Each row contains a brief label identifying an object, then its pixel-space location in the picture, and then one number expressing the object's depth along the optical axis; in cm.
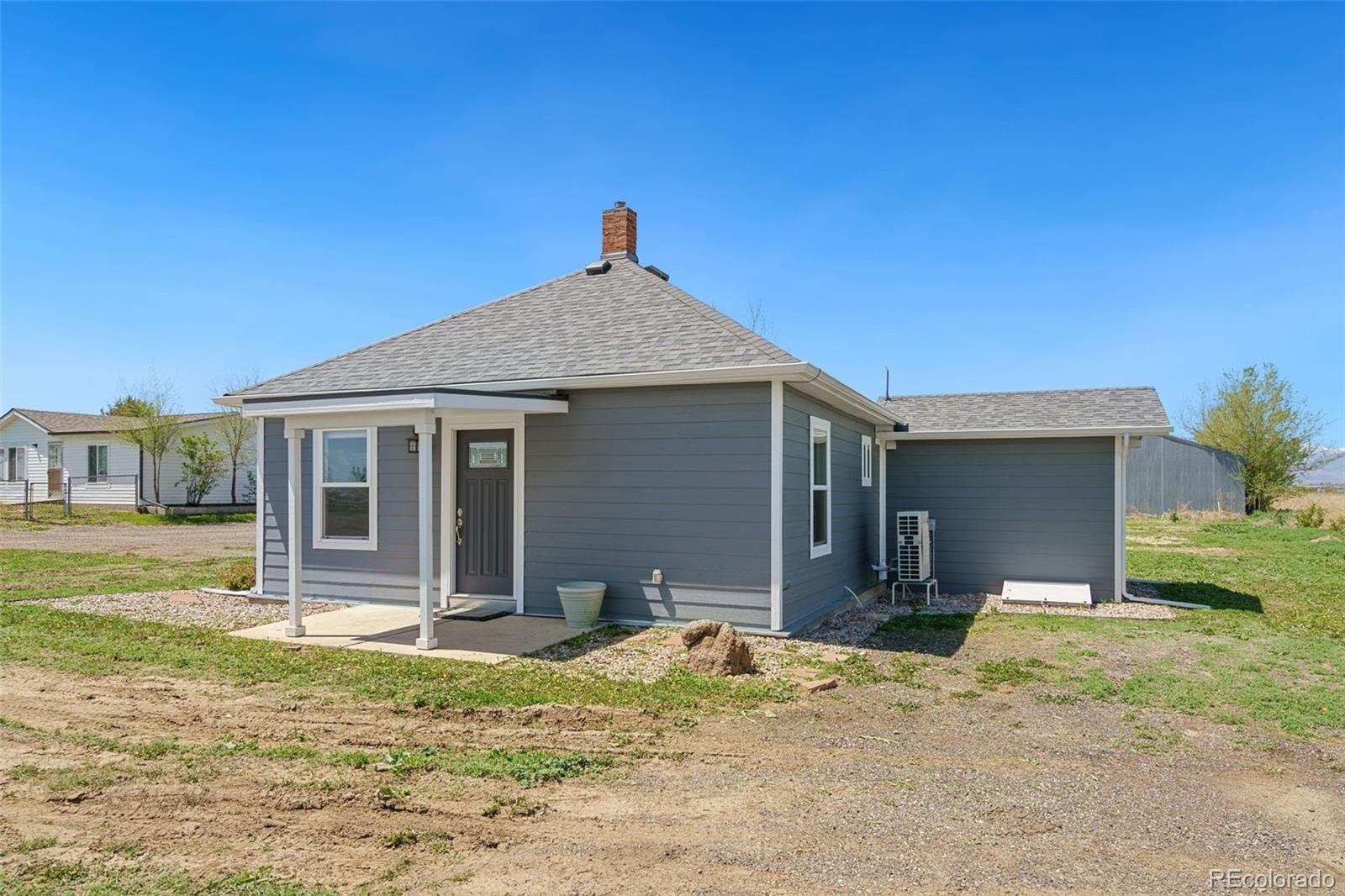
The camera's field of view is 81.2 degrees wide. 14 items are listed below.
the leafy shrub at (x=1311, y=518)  2264
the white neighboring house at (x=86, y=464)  2883
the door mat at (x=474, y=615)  878
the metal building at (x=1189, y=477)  2659
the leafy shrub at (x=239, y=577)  1089
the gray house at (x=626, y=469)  797
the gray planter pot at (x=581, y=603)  812
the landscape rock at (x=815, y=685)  605
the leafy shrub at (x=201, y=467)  2900
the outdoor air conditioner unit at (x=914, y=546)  1190
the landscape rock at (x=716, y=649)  643
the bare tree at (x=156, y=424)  2759
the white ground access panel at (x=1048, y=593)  1114
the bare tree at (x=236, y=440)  2945
